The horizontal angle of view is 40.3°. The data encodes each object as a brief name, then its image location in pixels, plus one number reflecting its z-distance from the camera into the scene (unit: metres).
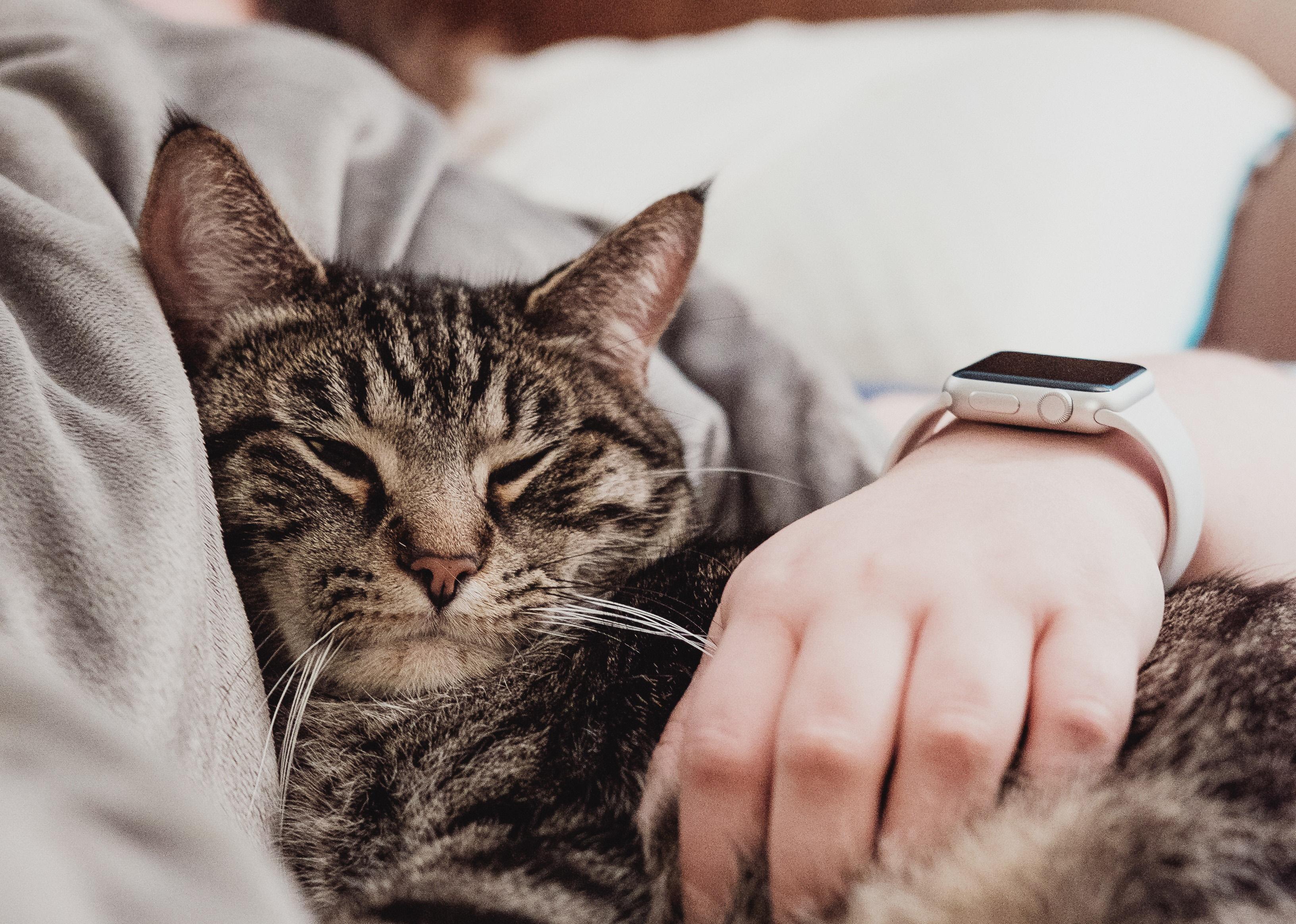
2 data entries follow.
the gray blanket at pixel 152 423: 0.27
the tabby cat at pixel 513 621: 0.33
